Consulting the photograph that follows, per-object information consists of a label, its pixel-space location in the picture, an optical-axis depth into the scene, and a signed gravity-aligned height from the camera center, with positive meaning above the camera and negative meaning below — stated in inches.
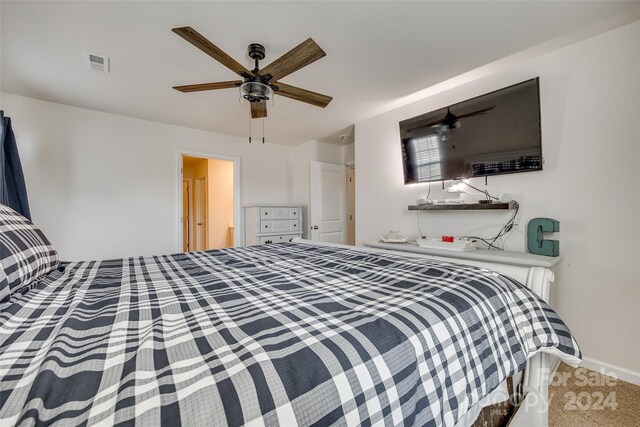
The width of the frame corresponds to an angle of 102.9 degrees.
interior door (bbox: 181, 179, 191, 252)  227.5 +8.2
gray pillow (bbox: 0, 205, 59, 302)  37.7 -6.2
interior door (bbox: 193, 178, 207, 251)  212.4 +4.1
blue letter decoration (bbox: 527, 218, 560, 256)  79.9 -7.6
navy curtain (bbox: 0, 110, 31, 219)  96.0 +16.7
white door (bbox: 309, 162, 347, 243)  169.2 +9.0
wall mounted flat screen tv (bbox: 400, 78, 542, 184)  83.4 +29.2
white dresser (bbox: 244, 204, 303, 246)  157.1 -4.2
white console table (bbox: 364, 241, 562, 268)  72.9 -13.3
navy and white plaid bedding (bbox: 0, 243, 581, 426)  18.2 -12.4
